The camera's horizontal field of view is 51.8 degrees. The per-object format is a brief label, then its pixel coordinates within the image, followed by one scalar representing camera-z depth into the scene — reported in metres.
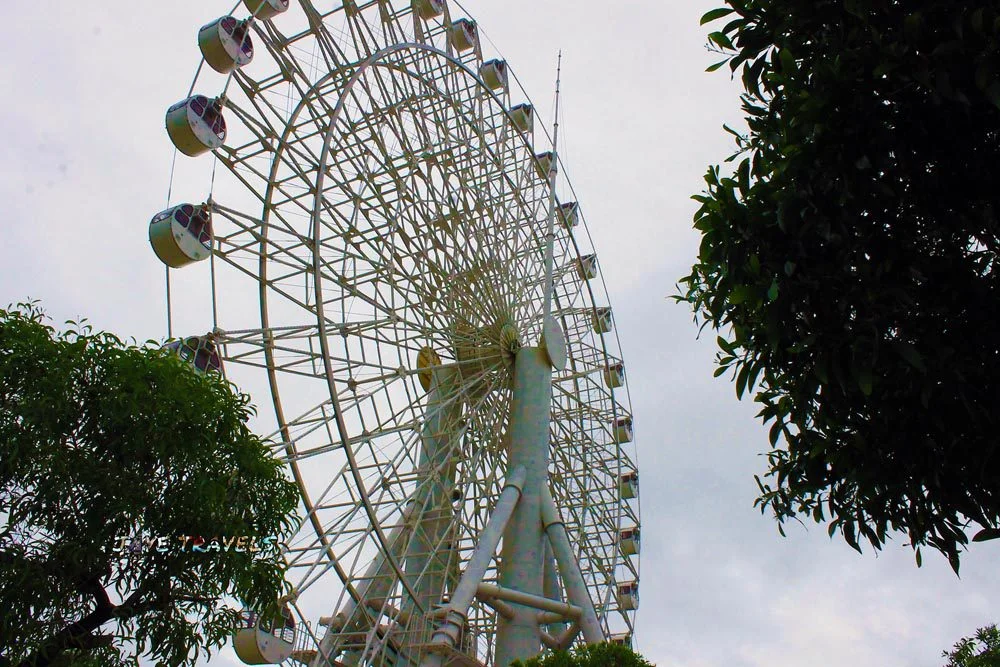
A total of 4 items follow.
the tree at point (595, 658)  13.26
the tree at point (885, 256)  6.92
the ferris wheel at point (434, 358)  18.05
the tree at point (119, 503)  9.48
